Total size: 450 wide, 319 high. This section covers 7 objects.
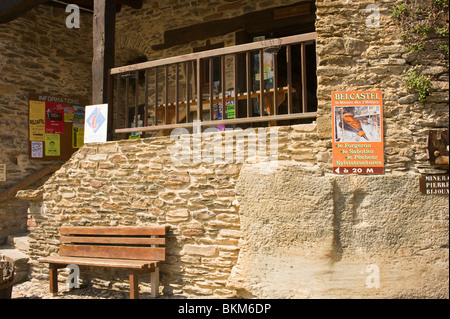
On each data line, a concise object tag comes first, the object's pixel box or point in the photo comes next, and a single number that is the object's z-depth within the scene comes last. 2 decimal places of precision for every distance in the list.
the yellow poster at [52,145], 7.41
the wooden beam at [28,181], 6.79
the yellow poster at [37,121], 7.22
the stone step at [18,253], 5.48
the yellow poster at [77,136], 7.74
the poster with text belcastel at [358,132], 3.65
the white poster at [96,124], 5.02
